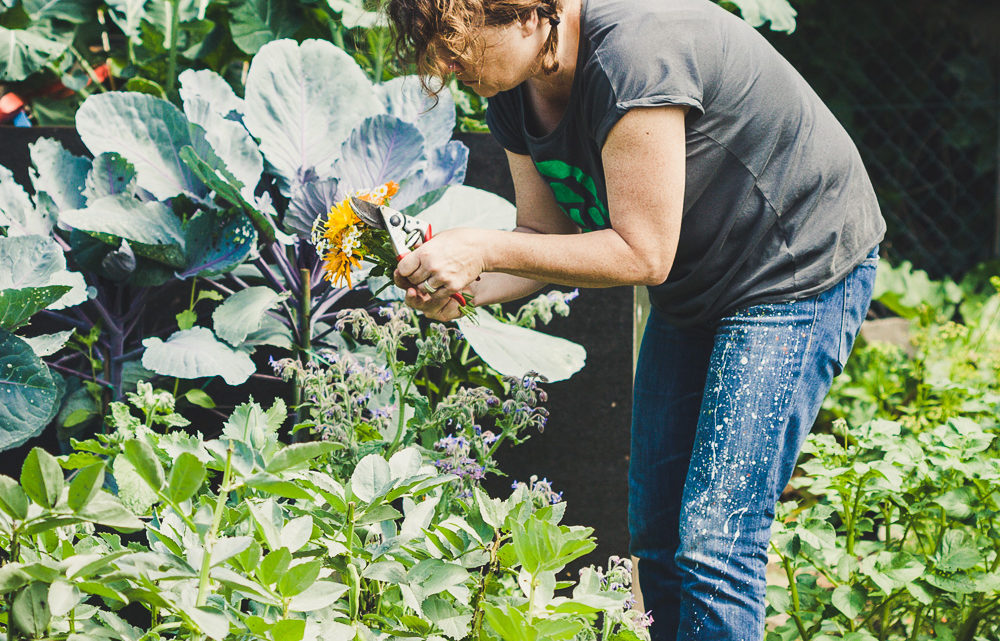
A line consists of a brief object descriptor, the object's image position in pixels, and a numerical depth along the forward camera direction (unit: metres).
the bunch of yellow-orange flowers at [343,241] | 3.49
